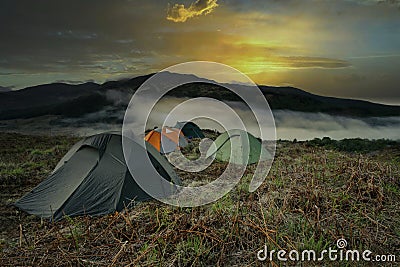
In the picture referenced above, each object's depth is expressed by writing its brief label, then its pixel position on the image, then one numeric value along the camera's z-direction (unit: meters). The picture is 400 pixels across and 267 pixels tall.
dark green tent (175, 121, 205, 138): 22.59
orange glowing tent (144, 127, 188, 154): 17.59
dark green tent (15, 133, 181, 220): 7.41
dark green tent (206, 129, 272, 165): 13.88
